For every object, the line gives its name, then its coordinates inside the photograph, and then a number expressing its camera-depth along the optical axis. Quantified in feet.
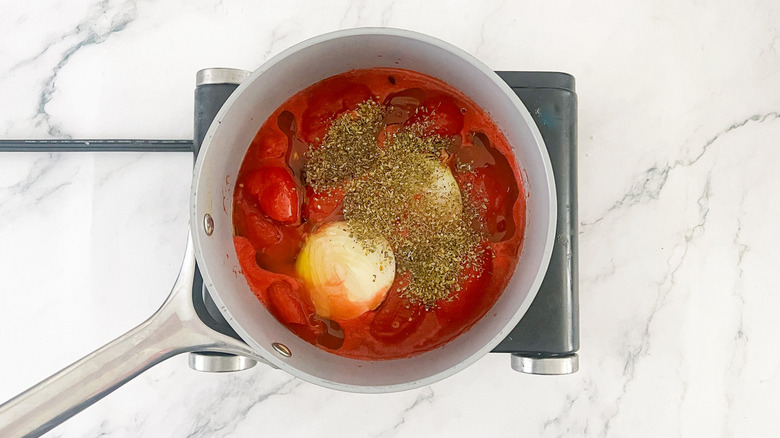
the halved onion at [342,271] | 2.19
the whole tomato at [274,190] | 2.17
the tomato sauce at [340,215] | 2.18
